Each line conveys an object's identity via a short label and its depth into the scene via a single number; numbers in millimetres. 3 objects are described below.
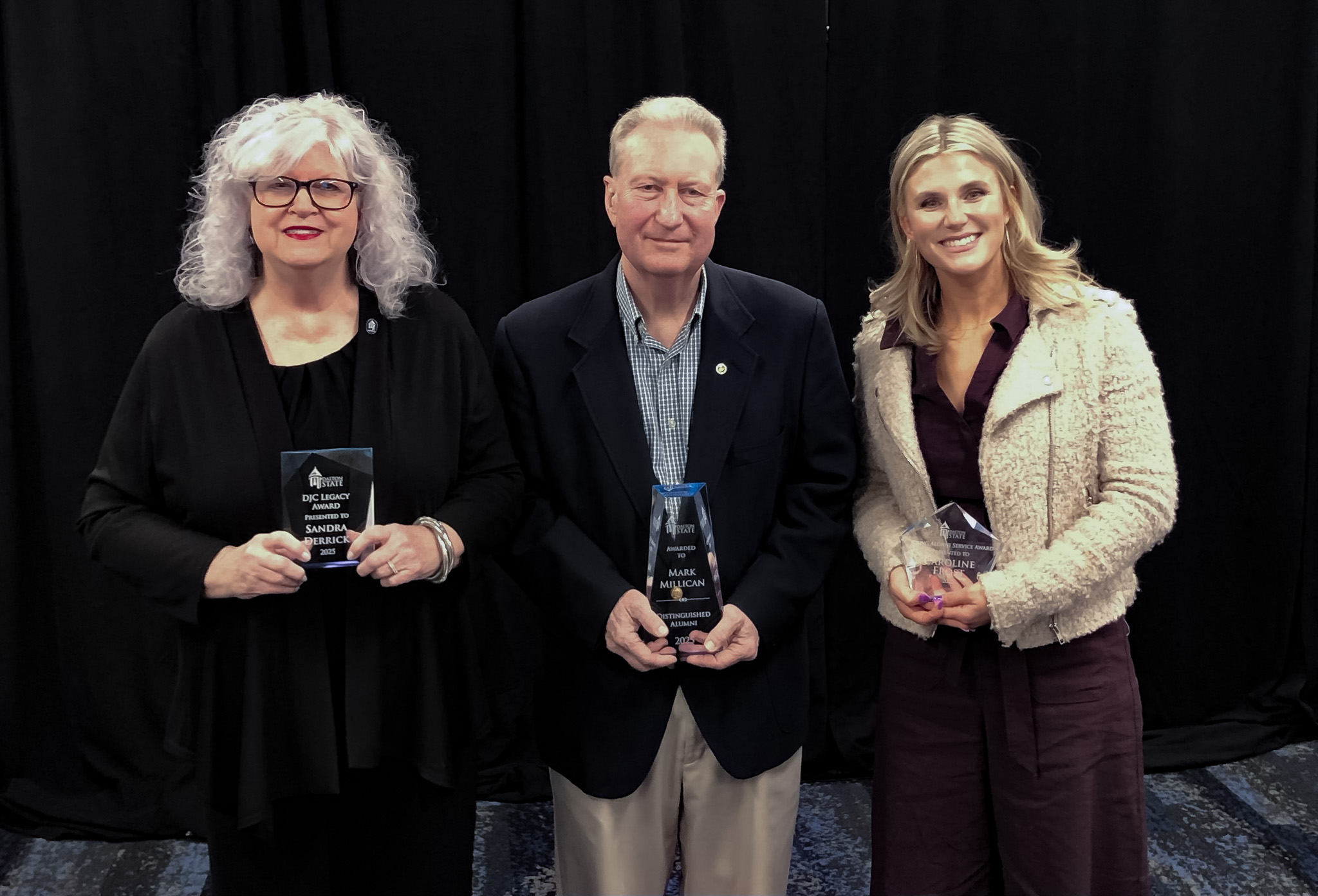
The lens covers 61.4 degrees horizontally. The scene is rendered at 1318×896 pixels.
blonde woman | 1958
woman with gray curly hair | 1789
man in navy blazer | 1971
